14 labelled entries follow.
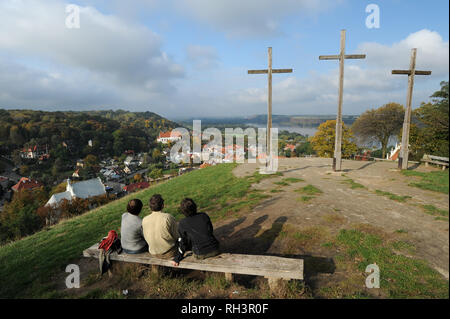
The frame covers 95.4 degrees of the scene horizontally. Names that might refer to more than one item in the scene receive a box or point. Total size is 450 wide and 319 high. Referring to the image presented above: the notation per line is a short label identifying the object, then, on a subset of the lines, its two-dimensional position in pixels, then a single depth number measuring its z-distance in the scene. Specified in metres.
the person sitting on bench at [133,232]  3.97
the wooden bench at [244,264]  3.15
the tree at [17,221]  21.31
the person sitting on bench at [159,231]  3.75
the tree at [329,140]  26.70
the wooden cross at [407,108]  9.74
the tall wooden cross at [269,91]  10.62
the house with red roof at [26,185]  53.72
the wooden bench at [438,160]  9.63
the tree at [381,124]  23.75
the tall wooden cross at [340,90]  9.91
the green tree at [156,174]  59.54
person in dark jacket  3.56
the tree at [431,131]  9.19
